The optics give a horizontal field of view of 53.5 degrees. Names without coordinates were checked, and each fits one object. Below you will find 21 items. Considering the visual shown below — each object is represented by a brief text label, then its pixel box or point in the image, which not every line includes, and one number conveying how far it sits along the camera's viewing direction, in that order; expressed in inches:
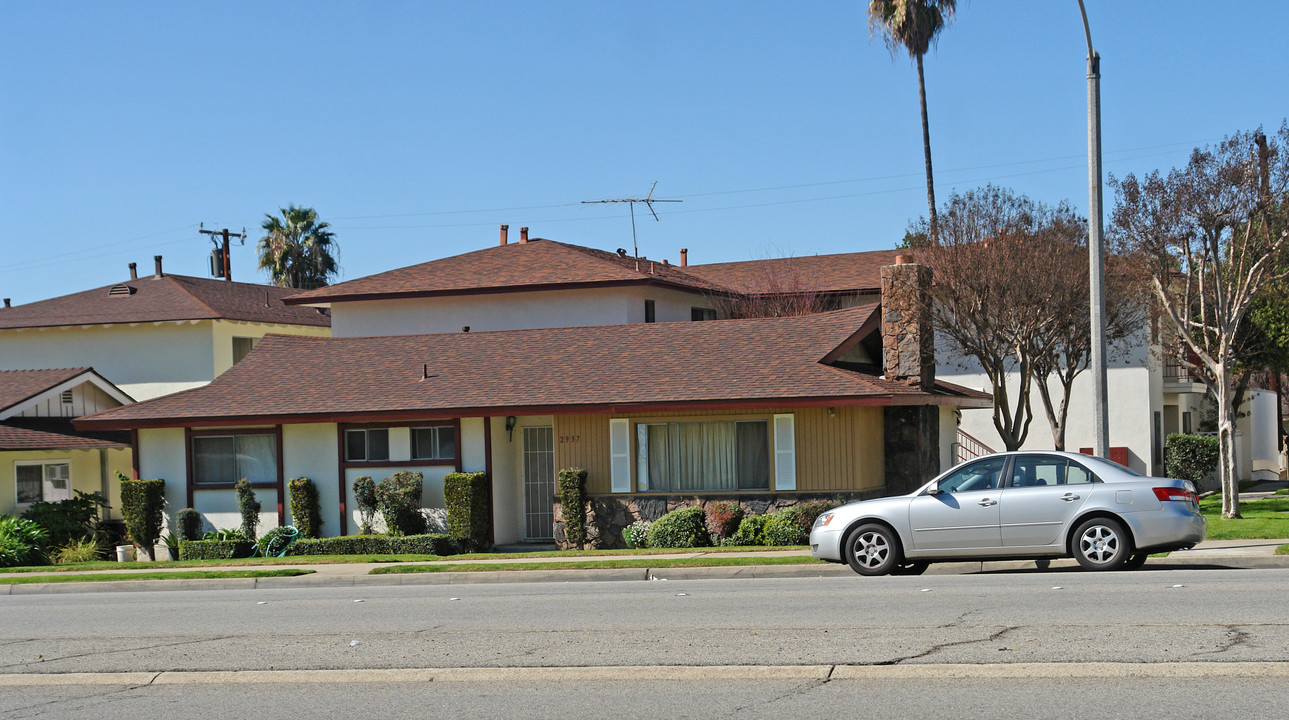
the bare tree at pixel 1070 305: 1086.4
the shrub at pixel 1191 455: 1375.5
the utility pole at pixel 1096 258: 694.5
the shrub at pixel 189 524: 997.2
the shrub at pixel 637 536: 903.1
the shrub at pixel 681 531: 879.1
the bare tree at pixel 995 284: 1079.6
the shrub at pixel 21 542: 1006.7
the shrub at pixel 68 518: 1090.2
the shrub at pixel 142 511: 999.6
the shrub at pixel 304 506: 975.6
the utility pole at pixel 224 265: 2023.3
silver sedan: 564.7
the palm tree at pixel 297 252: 2380.7
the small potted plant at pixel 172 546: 997.2
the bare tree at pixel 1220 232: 866.8
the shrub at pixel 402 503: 943.0
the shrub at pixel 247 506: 990.4
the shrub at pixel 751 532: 868.6
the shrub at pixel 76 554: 1046.4
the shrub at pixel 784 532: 851.4
